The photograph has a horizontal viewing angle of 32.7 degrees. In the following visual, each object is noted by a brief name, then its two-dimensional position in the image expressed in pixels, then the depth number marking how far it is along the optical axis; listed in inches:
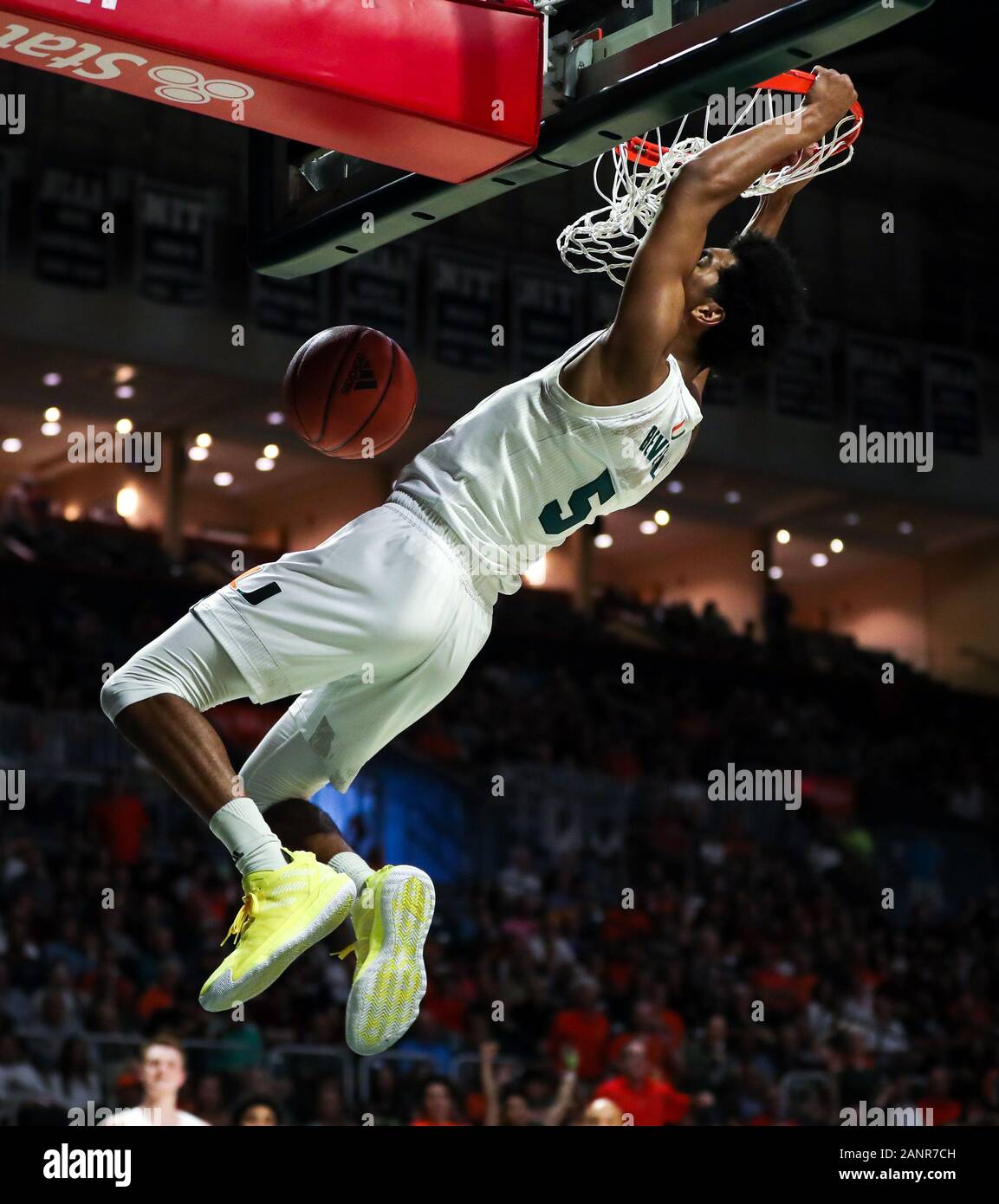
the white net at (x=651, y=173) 174.2
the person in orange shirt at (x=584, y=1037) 430.6
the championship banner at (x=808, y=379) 755.4
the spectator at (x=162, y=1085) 277.3
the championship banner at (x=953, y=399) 785.6
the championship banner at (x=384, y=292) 661.9
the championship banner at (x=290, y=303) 659.4
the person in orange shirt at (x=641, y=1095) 362.3
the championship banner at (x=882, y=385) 764.6
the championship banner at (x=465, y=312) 681.6
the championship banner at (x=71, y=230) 615.8
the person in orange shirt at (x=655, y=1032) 428.1
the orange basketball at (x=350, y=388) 164.7
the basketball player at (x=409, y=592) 147.9
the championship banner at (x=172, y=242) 636.7
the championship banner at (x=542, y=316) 692.1
